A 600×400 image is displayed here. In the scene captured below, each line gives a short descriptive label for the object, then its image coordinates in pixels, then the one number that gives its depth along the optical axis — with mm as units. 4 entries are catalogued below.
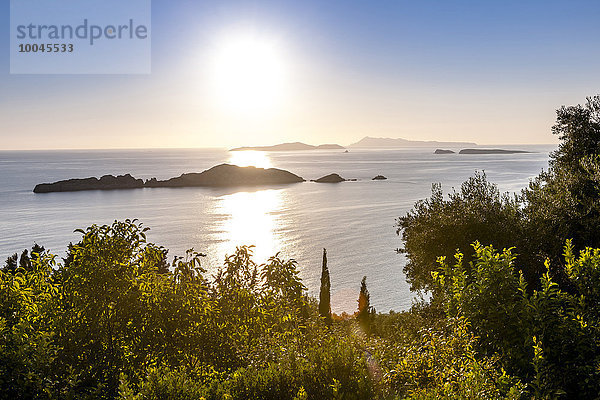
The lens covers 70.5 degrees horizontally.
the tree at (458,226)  25547
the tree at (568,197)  21547
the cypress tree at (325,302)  44031
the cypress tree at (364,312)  44469
